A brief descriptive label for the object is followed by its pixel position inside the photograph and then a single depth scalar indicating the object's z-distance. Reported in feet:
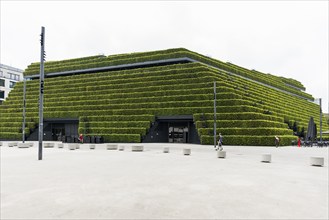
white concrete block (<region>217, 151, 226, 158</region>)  74.02
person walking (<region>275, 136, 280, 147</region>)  115.55
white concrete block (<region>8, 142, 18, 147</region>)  119.53
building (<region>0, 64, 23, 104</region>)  290.76
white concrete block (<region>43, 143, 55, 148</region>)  115.96
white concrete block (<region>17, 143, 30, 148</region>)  111.55
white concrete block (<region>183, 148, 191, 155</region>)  82.30
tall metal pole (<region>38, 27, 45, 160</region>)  68.27
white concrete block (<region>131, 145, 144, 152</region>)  96.29
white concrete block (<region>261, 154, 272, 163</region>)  65.05
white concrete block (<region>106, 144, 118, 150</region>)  106.93
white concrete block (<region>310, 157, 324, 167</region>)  59.41
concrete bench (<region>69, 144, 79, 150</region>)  104.78
